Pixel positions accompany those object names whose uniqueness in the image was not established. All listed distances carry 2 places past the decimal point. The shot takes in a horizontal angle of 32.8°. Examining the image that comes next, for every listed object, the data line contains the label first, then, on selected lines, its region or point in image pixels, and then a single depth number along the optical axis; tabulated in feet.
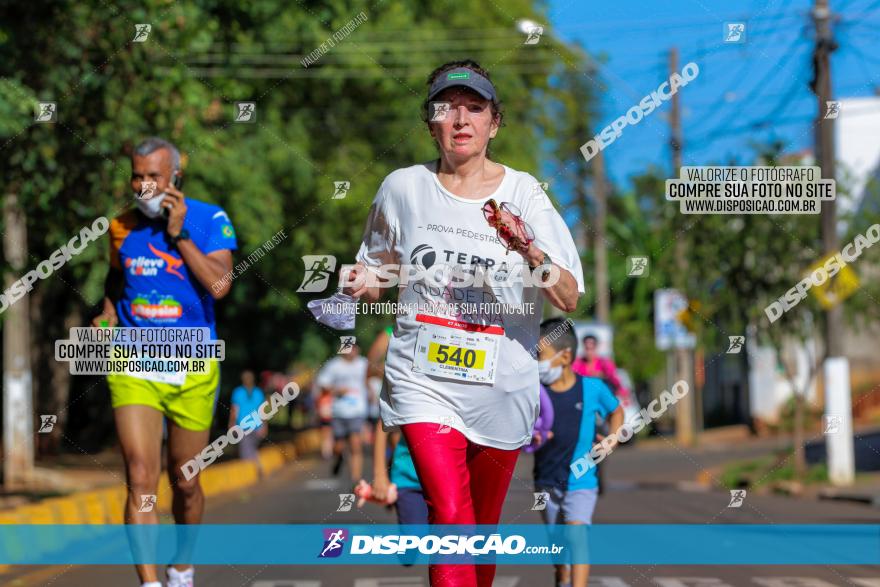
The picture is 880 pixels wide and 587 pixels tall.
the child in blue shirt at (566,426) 27.27
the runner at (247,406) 79.30
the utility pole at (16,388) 61.05
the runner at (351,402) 64.34
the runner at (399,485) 26.94
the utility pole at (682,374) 111.24
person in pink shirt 53.72
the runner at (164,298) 23.56
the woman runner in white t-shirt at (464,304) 17.83
